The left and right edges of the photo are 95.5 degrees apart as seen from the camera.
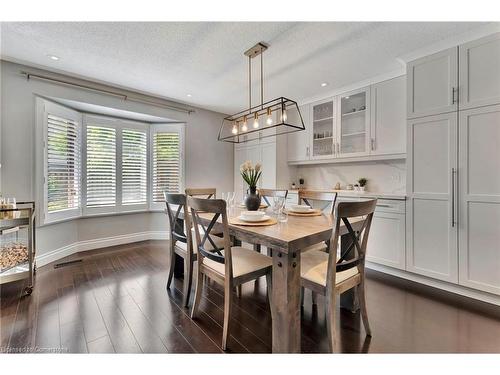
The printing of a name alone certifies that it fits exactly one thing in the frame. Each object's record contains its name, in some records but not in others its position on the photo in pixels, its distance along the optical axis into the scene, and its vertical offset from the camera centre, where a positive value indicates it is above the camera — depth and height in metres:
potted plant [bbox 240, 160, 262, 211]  2.17 +0.07
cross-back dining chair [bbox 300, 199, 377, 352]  1.34 -0.57
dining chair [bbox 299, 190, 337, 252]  2.17 -0.09
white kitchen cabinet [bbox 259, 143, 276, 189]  4.06 +0.42
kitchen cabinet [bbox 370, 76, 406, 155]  2.84 +0.94
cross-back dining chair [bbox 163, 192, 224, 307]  2.02 -0.53
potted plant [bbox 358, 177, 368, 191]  3.39 +0.09
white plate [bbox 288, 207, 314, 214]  2.18 -0.21
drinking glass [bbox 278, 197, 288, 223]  1.83 -0.22
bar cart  2.19 -0.64
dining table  1.30 -0.50
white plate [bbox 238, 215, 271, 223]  1.73 -0.24
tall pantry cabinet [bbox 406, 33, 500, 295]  2.06 +0.24
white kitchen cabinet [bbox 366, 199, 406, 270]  2.60 -0.56
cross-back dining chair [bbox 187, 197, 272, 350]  1.51 -0.57
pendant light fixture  2.26 +1.24
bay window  3.11 +0.39
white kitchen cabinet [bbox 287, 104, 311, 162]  3.92 +0.83
